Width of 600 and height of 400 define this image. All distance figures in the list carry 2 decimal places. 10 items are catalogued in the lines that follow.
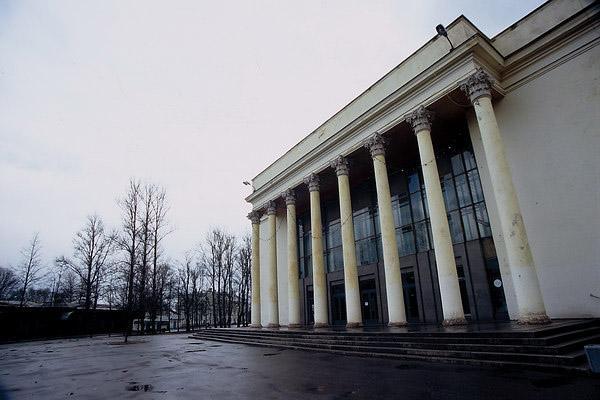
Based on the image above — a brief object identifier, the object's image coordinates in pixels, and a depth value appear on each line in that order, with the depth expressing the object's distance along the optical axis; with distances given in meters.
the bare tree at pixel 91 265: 35.97
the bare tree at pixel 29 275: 40.05
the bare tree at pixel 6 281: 44.42
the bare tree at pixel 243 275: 43.18
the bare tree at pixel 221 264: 42.03
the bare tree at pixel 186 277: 44.21
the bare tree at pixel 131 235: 28.94
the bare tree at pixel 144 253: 27.88
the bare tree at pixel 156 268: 30.67
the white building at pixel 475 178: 11.41
